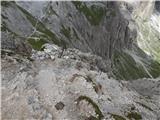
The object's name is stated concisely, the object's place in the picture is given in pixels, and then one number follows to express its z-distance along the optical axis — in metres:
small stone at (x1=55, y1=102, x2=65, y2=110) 16.24
